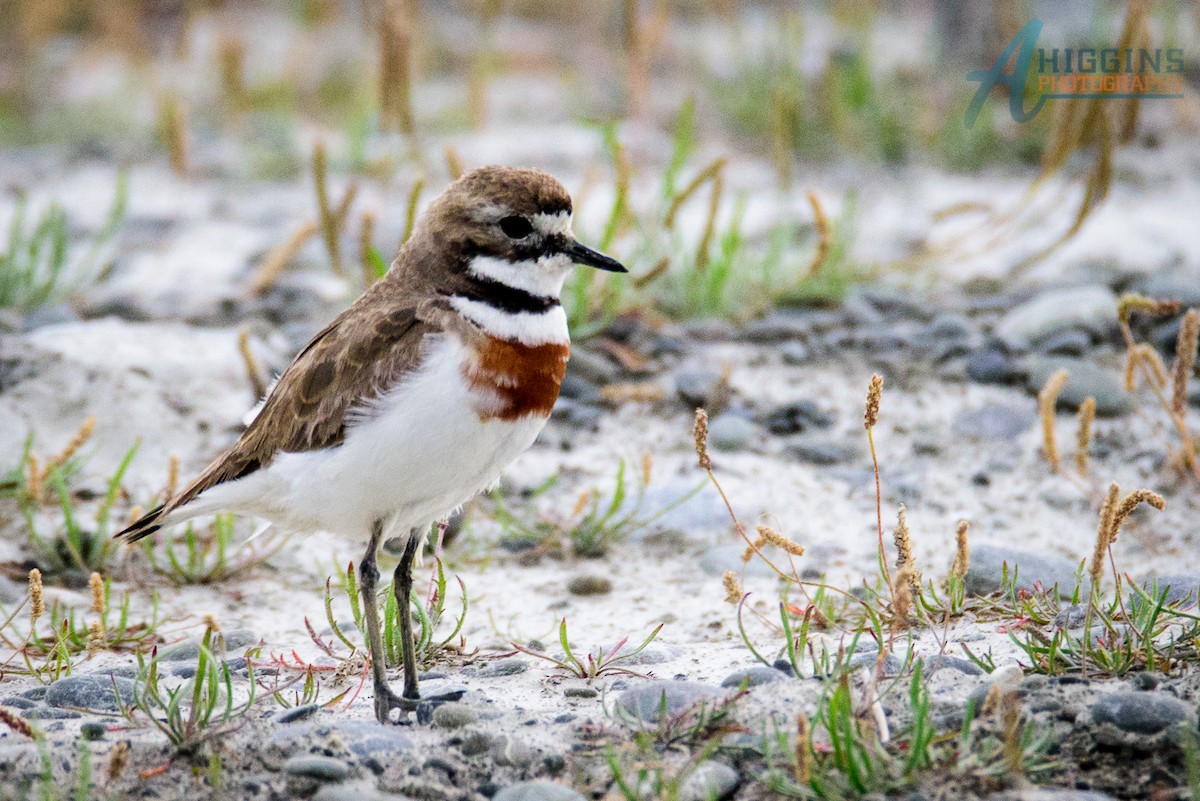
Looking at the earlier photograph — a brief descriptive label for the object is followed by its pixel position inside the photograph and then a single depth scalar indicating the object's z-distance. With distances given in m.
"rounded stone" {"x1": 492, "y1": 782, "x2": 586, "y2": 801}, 4.69
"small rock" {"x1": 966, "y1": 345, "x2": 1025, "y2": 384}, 9.47
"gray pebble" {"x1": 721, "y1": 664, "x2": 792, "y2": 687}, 5.43
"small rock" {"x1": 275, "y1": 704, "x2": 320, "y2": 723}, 5.36
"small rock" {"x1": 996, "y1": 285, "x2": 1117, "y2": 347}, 9.70
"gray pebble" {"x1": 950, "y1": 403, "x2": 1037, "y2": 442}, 8.90
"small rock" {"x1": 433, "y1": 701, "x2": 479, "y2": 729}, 5.38
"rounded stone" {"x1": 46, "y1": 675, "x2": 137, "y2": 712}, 5.58
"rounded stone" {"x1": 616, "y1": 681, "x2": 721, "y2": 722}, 5.25
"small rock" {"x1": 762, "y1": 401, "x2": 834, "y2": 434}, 9.19
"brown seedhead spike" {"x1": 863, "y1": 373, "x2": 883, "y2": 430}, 5.09
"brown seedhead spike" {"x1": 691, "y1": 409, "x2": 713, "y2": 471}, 5.42
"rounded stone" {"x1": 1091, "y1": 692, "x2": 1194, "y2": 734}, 4.82
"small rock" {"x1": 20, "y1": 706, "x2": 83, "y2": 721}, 5.44
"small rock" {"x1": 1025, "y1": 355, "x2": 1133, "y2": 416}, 8.94
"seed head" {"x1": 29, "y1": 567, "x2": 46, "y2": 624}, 5.35
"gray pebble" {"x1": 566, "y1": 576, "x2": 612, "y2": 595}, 7.53
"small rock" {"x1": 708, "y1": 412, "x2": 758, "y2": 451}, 8.91
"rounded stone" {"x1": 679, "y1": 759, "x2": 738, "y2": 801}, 4.74
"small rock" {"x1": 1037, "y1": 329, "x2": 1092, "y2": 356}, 9.48
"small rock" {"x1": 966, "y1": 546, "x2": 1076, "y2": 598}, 6.75
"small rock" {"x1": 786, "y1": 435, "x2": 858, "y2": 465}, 8.84
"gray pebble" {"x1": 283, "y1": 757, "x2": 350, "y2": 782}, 4.82
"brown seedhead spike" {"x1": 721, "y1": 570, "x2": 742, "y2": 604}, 5.52
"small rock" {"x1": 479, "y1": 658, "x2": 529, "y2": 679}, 6.18
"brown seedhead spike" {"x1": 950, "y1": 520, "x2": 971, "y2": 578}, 5.45
